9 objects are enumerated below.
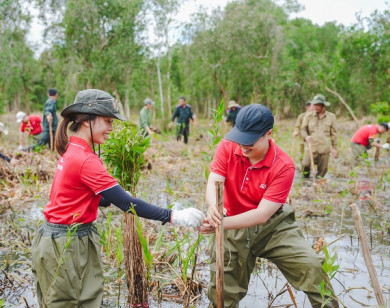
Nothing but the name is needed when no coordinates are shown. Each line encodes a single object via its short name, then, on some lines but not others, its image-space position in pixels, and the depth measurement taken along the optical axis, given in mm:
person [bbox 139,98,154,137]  12086
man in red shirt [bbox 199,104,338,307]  2590
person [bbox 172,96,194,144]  14143
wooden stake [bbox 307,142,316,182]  8125
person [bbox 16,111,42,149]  10212
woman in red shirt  2258
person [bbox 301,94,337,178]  8430
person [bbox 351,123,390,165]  9482
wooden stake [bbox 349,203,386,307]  2086
